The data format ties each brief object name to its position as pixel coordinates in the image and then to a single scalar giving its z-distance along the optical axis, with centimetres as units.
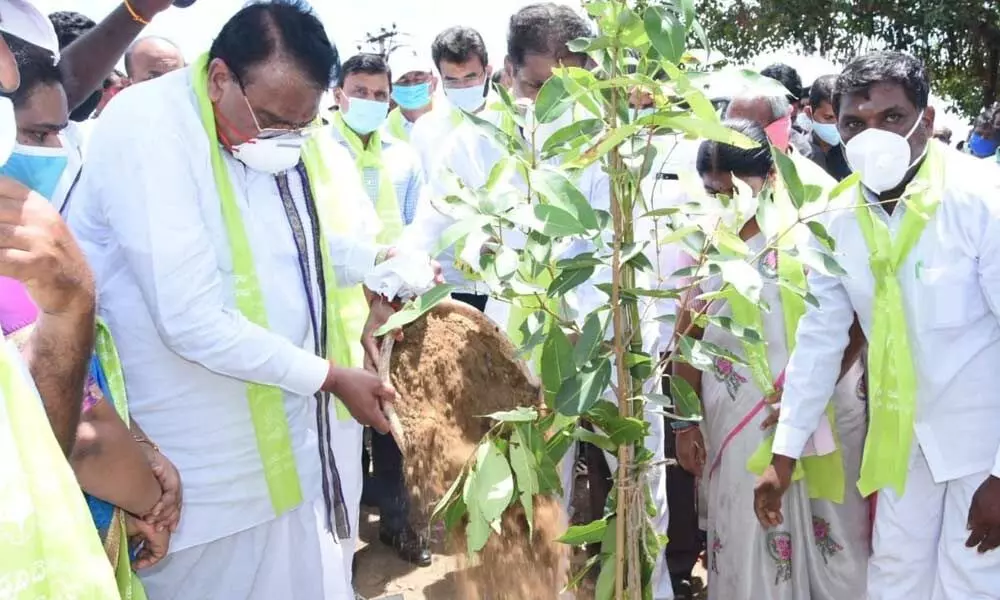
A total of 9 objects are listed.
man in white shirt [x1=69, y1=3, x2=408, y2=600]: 178
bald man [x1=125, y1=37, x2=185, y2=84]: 390
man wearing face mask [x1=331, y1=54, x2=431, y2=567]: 373
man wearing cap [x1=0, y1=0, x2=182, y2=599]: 88
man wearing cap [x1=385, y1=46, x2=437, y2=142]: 490
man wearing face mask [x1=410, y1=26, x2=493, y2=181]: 435
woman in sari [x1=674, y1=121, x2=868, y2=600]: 255
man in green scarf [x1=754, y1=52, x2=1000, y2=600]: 197
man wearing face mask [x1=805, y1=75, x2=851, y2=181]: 416
